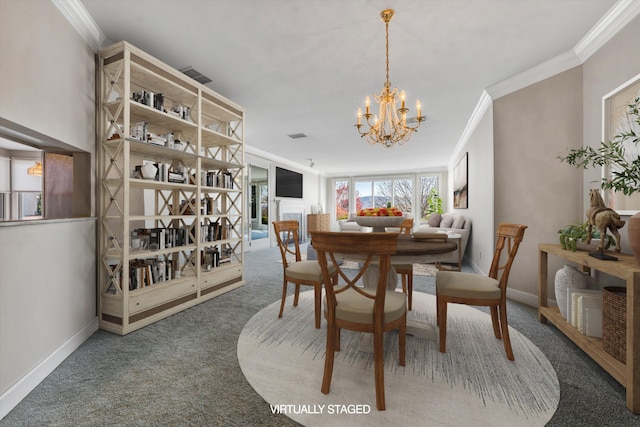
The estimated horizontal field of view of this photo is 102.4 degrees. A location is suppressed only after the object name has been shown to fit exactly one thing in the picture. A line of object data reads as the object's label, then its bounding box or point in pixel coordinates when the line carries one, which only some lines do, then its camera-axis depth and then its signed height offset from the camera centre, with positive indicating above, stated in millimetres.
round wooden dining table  1634 -244
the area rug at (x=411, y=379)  1266 -997
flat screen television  7648 +879
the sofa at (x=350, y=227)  6104 -372
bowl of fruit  1957 -49
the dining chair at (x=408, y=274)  2406 -596
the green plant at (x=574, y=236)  1992 -190
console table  1292 -726
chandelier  2290 +889
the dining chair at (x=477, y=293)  1719 -545
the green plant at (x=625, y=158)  1442 +406
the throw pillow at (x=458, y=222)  4917 -201
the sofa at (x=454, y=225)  4707 -281
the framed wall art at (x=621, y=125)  1854 +677
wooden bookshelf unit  2143 +233
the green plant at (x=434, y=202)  8867 +336
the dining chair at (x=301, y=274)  2172 -548
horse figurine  1696 -43
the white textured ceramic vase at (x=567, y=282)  2018 -553
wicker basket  1466 -661
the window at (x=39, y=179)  1540 +222
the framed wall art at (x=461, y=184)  5045 +602
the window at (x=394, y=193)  9238 +700
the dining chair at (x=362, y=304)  1249 -512
